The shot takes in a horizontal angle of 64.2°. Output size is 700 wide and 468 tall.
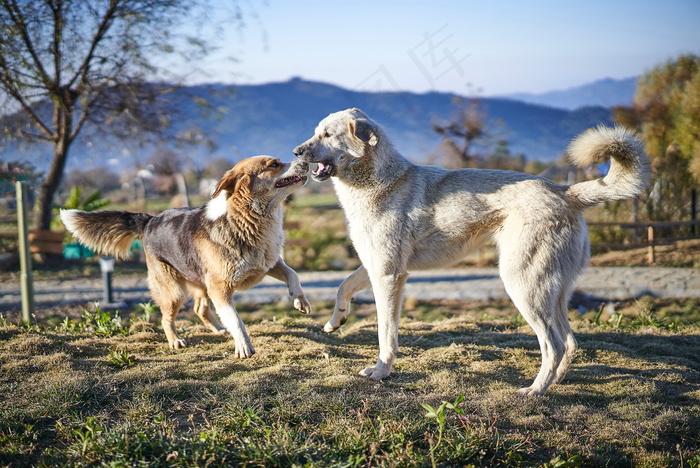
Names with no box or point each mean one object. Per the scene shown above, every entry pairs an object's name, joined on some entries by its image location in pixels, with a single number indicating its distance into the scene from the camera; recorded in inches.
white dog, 166.2
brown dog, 208.8
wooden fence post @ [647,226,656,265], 523.8
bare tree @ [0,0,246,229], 509.0
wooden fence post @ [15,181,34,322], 285.9
